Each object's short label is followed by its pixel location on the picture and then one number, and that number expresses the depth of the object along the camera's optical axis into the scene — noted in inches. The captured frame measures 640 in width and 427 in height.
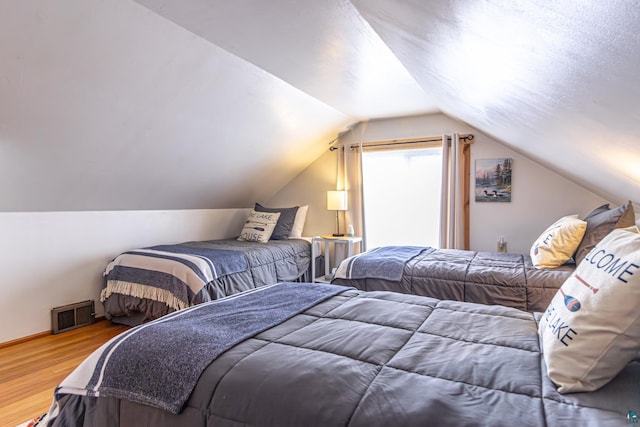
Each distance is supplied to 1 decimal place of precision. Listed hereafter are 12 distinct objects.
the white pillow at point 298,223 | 185.0
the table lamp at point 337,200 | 179.5
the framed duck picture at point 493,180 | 159.9
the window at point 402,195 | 177.8
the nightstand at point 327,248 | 174.6
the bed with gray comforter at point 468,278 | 92.7
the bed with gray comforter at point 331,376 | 34.3
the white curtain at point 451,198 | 165.2
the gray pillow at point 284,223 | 180.2
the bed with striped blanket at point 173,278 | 118.4
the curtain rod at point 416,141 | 165.3
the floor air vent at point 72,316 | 122.6
